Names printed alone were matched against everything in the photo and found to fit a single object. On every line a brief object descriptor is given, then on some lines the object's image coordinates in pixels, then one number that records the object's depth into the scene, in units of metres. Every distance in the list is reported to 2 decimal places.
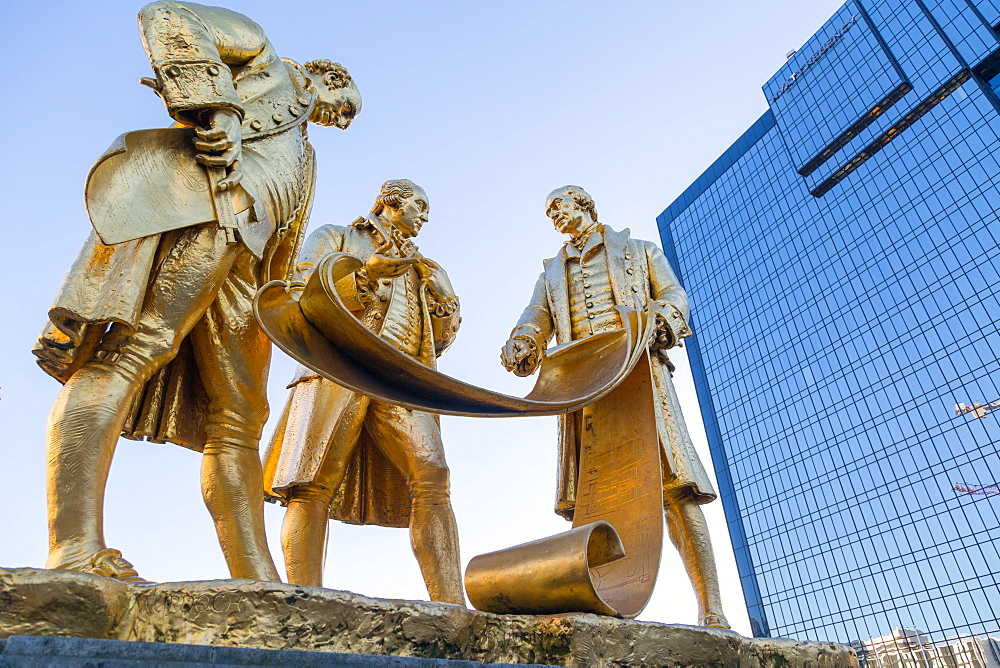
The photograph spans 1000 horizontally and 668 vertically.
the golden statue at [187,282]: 2.51
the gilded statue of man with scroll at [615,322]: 4.22
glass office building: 38.56
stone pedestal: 1.81
